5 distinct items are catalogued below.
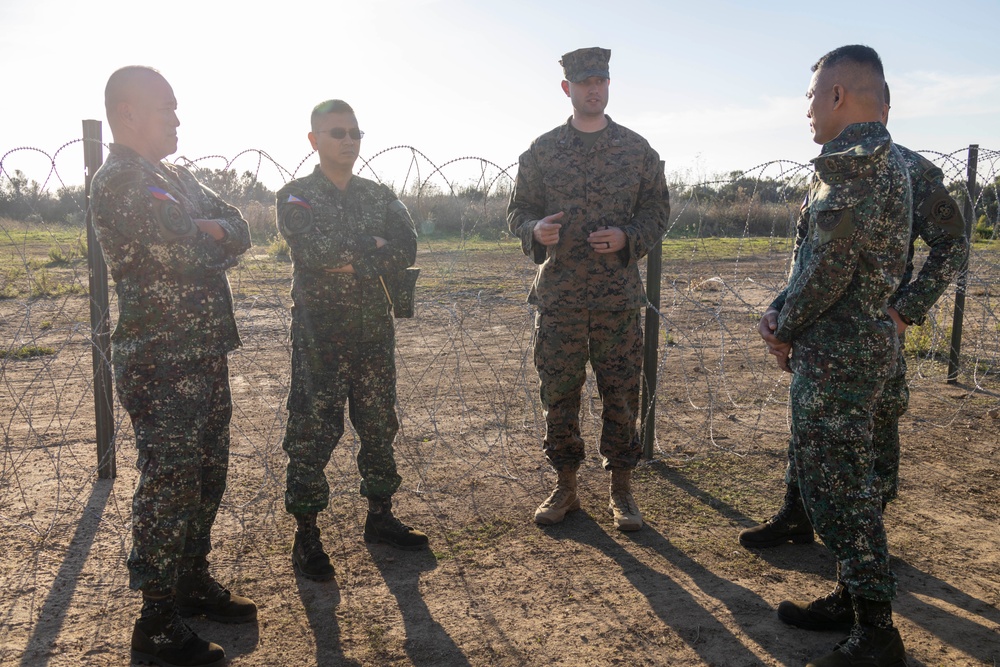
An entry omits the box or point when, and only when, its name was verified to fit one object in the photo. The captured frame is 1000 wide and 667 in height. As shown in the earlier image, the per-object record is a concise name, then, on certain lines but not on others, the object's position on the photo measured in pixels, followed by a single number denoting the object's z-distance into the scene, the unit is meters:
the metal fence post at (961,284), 5.80
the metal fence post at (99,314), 3.87
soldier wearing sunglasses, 3.18
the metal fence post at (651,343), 4.46
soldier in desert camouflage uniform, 3.54
